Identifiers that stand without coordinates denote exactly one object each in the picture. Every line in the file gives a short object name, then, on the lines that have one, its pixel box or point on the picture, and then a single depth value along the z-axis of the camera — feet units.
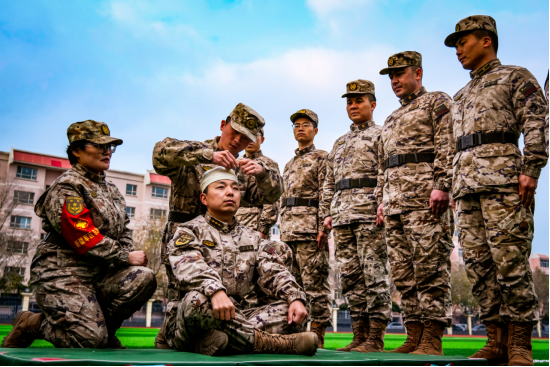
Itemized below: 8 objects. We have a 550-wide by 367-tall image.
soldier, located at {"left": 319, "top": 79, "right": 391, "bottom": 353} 17.94
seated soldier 10.08
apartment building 117.80
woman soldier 12.75
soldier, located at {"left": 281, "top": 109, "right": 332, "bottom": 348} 21.59
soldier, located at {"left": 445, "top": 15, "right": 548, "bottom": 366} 12.76
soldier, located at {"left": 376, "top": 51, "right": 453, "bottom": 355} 15.01
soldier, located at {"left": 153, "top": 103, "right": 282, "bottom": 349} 13.00
